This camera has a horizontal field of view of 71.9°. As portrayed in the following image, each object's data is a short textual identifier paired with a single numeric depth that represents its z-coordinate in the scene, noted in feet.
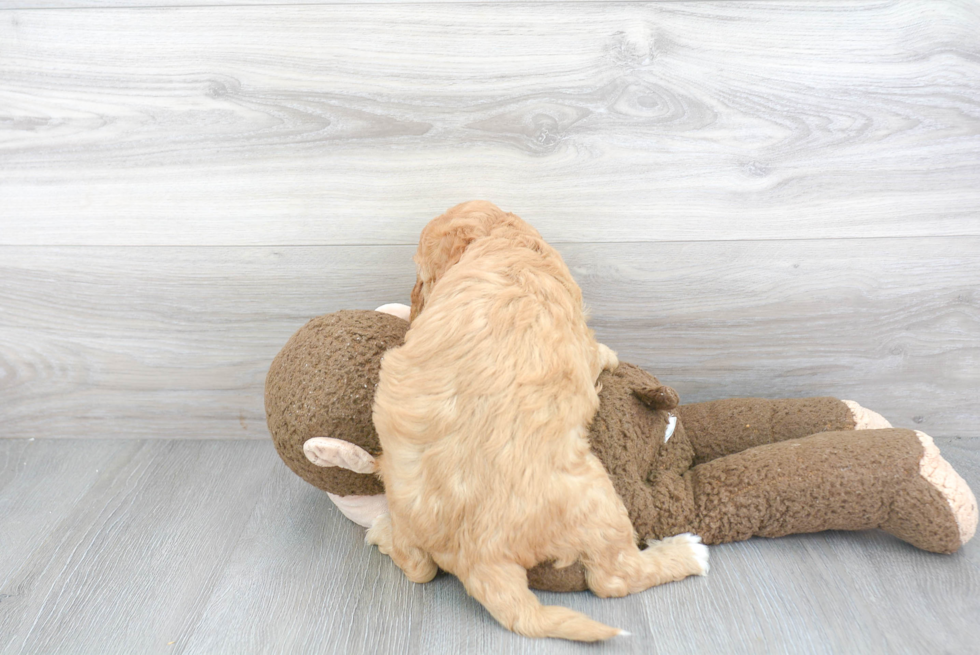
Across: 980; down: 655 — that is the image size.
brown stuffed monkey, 3.10
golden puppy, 2.73
